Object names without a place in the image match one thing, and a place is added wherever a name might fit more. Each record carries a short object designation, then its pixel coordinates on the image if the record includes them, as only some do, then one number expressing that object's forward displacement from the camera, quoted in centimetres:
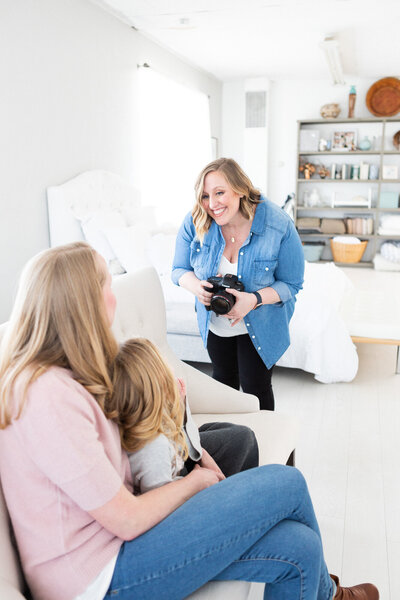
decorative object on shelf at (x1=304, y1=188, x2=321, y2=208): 704
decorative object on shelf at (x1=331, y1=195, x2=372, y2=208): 683
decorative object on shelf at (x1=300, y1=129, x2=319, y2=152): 681
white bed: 310
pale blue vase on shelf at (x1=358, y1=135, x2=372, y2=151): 672
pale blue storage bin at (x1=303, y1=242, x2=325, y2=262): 689
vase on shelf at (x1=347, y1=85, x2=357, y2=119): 653
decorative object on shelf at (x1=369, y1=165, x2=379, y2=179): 676
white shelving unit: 672
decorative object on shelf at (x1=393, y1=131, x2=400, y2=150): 670
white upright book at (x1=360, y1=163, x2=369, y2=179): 676
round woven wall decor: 652
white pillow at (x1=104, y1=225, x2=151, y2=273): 344
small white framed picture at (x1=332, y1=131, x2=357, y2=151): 679
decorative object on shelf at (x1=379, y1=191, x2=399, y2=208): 671
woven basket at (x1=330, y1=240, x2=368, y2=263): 676
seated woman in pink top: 91
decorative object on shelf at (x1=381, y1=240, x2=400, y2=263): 643
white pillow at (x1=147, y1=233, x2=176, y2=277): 345
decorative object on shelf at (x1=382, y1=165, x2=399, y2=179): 671
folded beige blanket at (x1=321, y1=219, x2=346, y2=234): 693
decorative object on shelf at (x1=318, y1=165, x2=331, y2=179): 694
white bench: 326
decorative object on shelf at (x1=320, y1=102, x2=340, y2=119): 667
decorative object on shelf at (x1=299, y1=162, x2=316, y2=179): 692
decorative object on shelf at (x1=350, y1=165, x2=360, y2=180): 680
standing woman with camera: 181
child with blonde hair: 108
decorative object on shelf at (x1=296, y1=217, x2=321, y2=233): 698
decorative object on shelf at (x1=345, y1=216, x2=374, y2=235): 685
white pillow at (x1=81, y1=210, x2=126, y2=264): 345
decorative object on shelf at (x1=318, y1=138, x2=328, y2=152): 684
